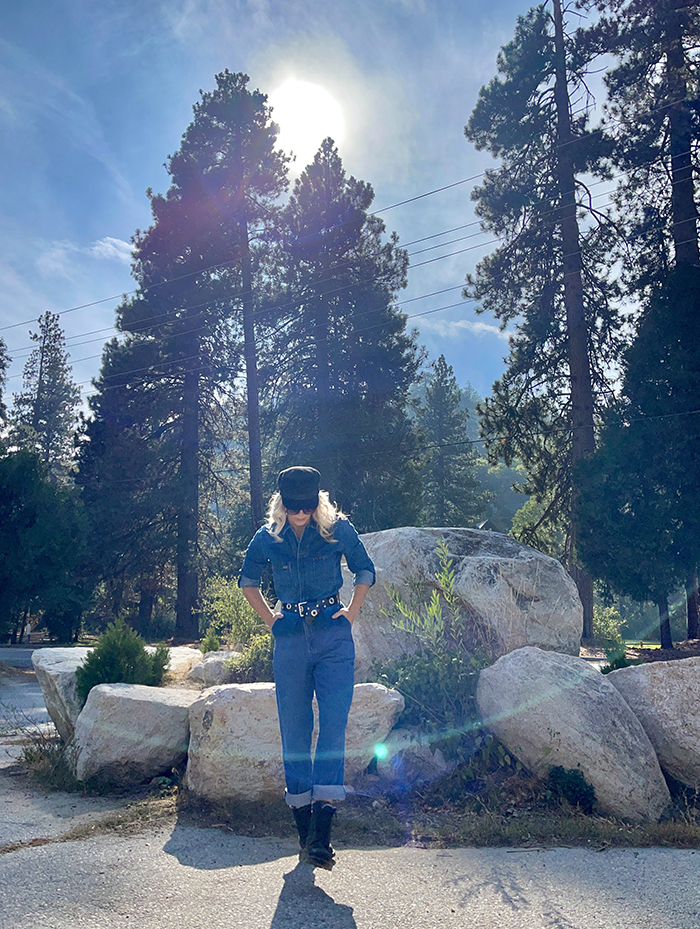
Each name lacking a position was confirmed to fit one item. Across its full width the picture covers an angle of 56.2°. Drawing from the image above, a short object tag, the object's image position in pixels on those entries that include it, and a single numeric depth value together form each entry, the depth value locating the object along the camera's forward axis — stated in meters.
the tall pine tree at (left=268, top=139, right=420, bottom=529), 21.05
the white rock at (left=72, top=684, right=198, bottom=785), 4.82
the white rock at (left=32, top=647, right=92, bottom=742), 6.11
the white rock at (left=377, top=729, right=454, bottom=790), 4.44
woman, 3.21
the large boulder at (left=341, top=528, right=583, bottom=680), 6.05
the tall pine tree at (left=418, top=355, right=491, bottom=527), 32.19
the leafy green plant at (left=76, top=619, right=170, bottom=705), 6.03
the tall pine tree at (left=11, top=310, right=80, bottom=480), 41.59
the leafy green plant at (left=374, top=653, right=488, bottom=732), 4.77
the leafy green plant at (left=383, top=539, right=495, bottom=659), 5.16
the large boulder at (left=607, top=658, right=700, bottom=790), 4.33
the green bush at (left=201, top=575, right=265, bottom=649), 7.89
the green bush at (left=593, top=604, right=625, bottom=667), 17.31
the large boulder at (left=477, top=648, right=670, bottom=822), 3.98
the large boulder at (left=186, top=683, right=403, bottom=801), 4.21
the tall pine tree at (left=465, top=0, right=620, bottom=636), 17.59
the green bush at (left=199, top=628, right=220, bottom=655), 9.00
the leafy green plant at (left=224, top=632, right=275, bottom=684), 6.57
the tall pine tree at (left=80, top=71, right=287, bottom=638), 22.53
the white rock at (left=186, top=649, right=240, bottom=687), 6.88
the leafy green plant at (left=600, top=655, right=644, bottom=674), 6.48
